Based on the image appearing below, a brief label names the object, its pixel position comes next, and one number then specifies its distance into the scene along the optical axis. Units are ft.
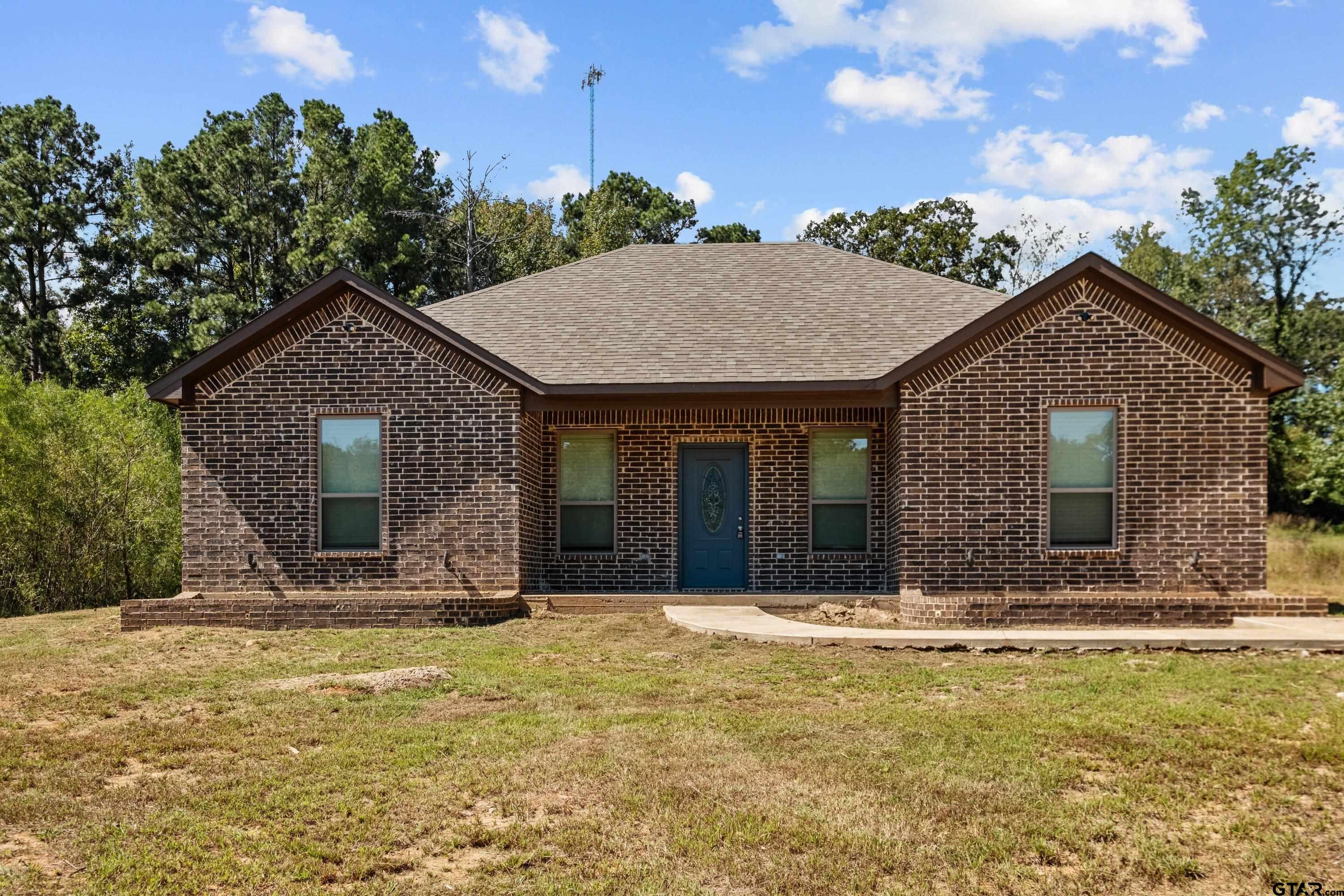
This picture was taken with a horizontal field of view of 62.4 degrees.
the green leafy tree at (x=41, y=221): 108.68
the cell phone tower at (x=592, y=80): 110.93
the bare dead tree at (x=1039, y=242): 131.64
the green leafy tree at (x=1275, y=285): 114.73
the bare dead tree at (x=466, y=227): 108.68
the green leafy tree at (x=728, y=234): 154.40
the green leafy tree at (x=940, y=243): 122.31
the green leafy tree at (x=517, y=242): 120.67
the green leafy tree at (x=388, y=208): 113.70
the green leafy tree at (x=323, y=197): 107.86
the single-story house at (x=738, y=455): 42.55
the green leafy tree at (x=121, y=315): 112.98
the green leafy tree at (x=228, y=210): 111.34
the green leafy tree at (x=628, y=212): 138.41
